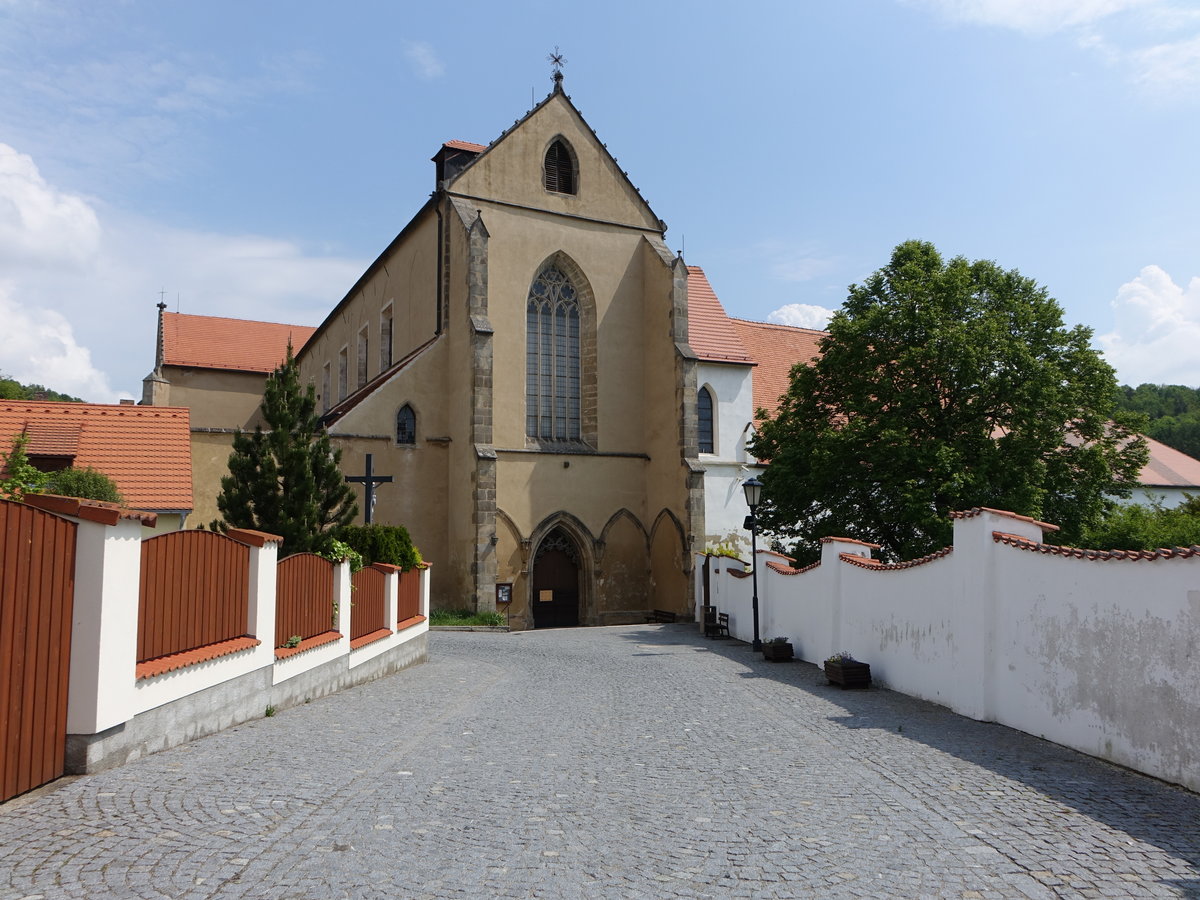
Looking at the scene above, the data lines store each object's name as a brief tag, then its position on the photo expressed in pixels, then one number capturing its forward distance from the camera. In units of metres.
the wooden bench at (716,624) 22.55
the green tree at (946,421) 20.86
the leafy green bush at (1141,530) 24.74
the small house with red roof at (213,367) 49.56
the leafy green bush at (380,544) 16.12
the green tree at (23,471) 13.80
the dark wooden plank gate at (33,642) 5.75
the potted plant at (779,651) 16.59
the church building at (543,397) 26.77
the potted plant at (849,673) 13.00
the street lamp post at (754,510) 18.64
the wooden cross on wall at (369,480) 22.29
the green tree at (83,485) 16.03
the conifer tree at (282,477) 18.00
